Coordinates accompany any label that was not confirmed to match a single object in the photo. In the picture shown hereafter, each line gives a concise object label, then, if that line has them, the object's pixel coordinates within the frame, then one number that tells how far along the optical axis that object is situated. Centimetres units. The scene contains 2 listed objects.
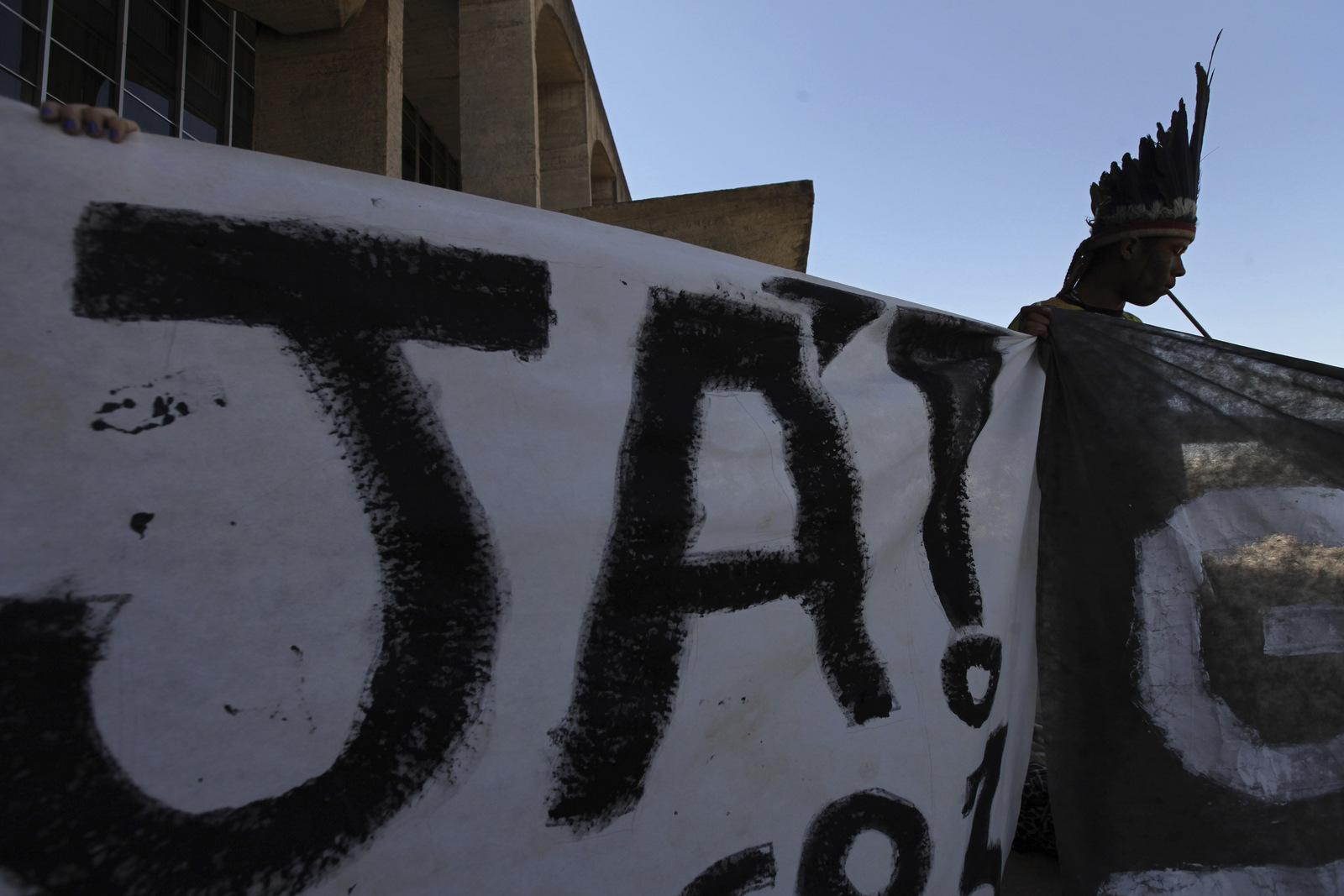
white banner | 92
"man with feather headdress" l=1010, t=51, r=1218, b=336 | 242
